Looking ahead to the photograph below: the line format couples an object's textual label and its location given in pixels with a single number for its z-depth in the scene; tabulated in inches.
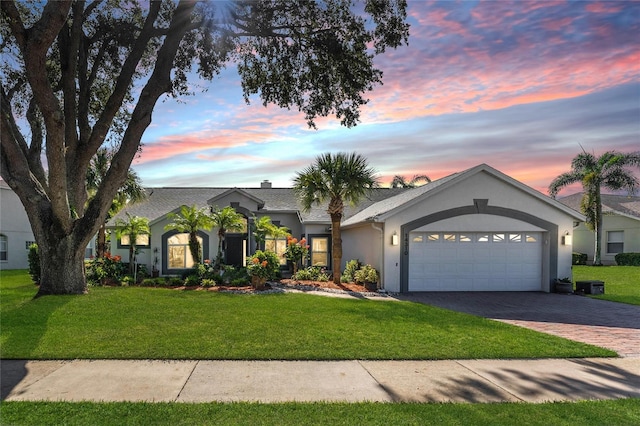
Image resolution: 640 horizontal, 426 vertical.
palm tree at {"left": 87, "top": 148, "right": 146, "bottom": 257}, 793.6
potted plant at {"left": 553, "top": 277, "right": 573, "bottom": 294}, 630.5
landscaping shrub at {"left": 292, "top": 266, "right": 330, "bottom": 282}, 739.4
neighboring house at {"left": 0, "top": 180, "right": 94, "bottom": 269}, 1109.7
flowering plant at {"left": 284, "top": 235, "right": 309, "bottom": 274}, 810.8
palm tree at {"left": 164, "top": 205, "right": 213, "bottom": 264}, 726.5
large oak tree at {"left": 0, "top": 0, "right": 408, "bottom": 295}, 458.6
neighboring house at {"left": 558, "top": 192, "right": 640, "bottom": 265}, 1159.0
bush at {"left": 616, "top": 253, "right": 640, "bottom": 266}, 1086.7
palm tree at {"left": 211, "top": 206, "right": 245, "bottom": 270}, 734.5
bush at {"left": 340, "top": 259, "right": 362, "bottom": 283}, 722.6
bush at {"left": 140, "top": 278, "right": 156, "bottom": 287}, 696.4
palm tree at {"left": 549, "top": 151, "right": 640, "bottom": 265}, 1125.7
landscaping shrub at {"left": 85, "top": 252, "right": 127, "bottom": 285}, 706.8
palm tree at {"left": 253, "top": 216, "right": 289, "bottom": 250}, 788.0
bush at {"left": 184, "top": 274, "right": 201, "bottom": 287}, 687.7
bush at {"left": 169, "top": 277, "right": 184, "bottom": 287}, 700.7
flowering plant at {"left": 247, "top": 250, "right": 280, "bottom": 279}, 655.2
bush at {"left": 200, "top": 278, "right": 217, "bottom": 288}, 680.4
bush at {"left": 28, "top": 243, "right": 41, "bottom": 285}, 694.3
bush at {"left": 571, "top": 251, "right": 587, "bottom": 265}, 1197.7
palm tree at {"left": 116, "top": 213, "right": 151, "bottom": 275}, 783.1
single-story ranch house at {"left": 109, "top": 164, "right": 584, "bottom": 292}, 630.5
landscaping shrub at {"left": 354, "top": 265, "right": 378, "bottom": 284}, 642.2
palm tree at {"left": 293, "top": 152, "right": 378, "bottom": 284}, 661.9
